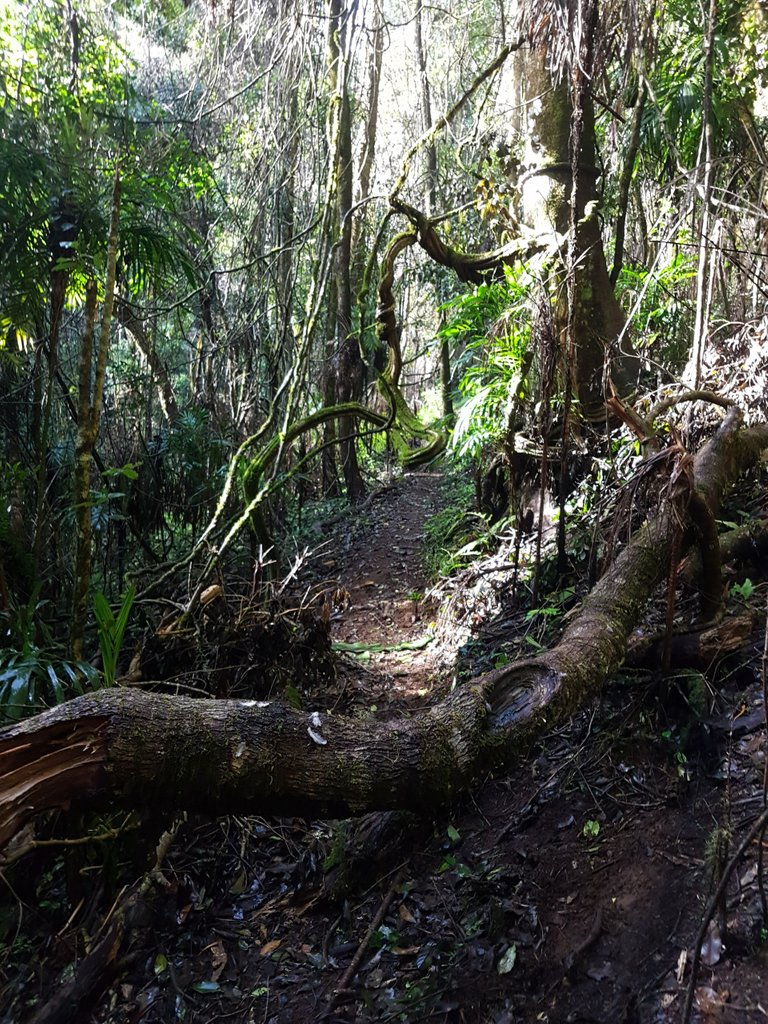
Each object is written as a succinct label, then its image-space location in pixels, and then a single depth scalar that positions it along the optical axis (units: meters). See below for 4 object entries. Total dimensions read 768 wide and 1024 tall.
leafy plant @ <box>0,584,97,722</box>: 3.30
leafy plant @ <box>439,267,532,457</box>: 5.34
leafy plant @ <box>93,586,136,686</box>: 3.38
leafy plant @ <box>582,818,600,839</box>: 2.87
